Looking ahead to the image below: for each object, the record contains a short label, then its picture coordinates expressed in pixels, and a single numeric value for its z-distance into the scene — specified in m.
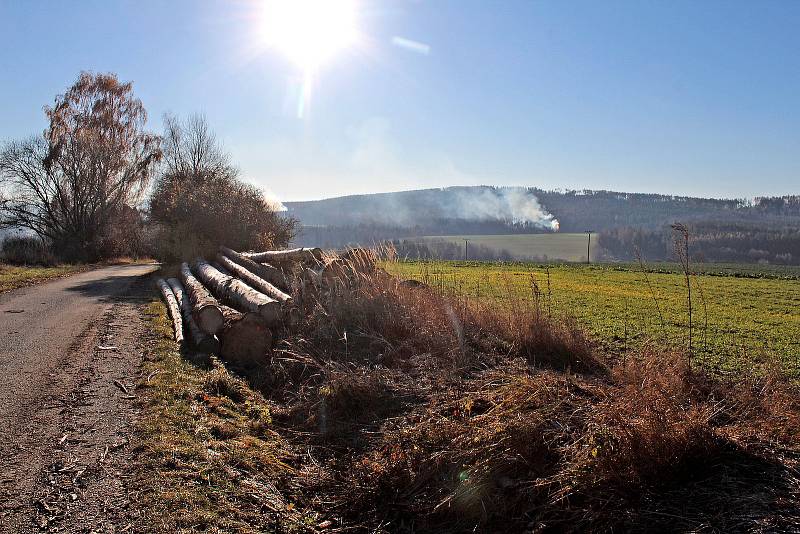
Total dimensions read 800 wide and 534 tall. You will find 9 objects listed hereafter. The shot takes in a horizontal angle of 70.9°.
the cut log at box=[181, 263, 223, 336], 8.62
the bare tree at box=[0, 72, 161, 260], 32.69
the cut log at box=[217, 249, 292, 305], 9.47
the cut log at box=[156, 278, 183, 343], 9.21
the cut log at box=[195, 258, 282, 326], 8.66
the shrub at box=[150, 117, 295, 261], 22.09
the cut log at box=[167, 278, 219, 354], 8.08
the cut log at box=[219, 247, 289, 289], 11.78
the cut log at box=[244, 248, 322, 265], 13.12
